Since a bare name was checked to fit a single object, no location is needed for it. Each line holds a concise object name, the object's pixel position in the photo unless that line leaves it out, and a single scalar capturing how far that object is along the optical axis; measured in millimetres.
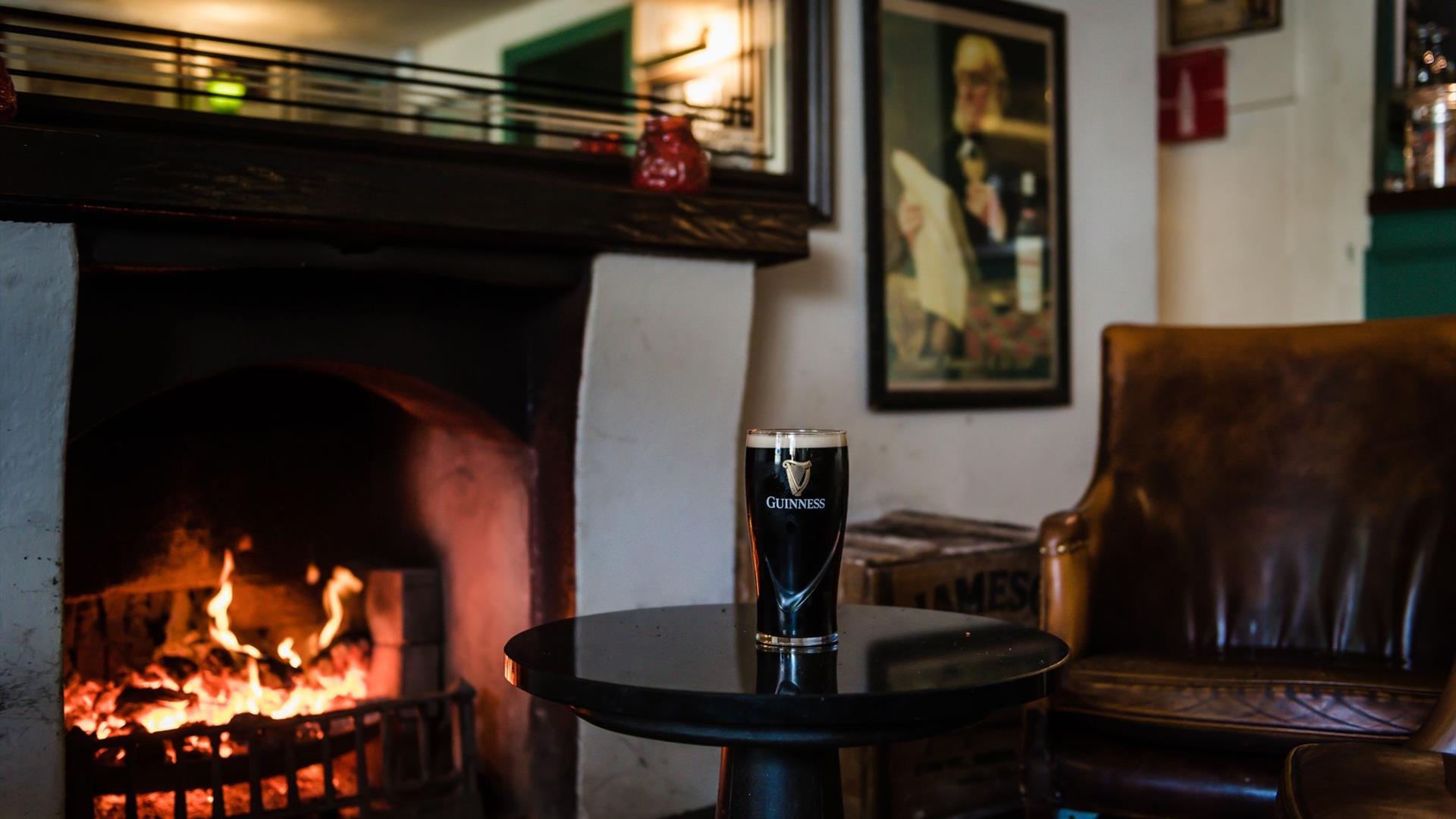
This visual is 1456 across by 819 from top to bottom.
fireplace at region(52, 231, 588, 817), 1946
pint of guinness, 1220
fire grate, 1930
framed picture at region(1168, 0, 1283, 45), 3902
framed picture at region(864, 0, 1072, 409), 2822
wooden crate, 2244
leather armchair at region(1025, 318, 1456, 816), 1843
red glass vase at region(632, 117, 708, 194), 2111
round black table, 1041
